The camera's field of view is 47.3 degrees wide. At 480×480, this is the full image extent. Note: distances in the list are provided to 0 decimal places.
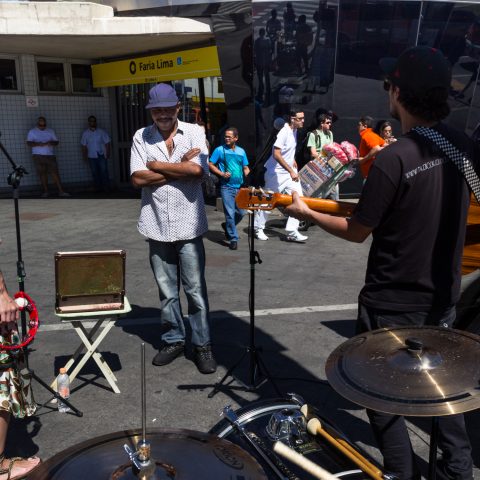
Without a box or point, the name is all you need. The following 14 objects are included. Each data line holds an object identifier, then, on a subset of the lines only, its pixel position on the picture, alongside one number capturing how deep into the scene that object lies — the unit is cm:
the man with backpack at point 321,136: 981
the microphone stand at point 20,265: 359
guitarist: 225
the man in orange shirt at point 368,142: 867
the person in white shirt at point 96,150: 1440
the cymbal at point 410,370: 159
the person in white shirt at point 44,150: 1352
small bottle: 372
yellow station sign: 1100
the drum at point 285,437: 205
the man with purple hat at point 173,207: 401
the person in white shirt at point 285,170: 842
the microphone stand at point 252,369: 379
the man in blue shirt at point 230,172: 834
